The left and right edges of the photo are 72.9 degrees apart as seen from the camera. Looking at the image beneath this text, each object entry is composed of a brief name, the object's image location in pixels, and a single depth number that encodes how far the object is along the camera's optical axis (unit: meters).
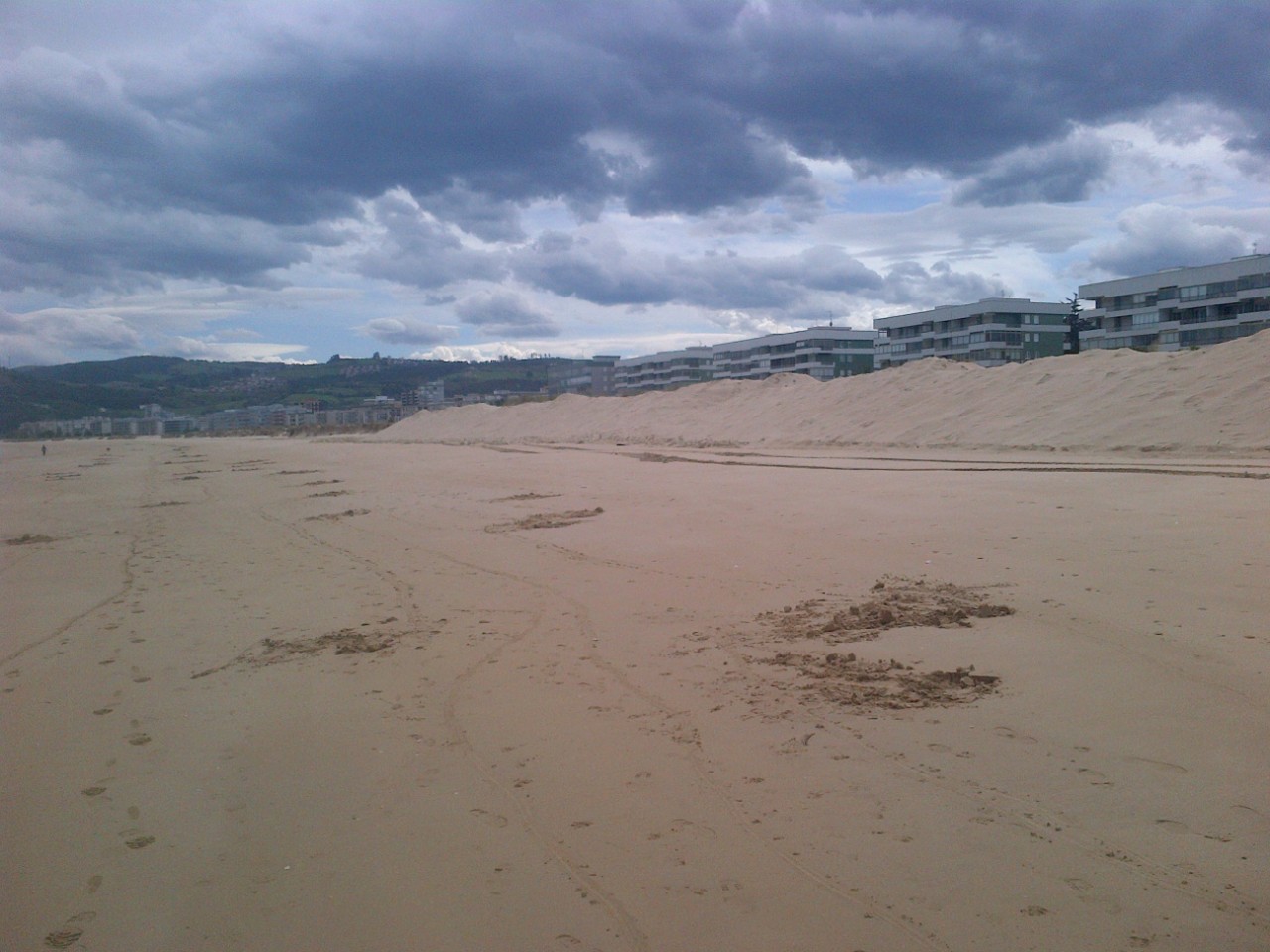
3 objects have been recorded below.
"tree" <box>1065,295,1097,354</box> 68.56
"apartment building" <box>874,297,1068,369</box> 73.62
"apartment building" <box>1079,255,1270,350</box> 54.03
